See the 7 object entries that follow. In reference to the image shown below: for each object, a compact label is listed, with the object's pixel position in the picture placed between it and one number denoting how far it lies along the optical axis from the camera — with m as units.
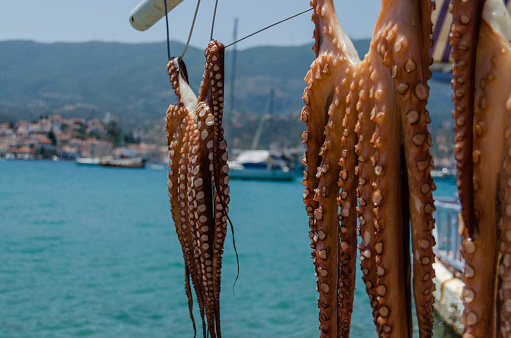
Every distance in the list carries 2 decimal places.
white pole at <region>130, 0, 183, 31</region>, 2.59
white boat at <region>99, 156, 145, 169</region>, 92.88
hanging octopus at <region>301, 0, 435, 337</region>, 1.20
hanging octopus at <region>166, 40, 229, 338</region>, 1.98
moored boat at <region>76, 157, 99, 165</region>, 97.60
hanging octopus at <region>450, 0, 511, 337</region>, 1.03
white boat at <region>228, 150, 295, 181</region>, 59.68
